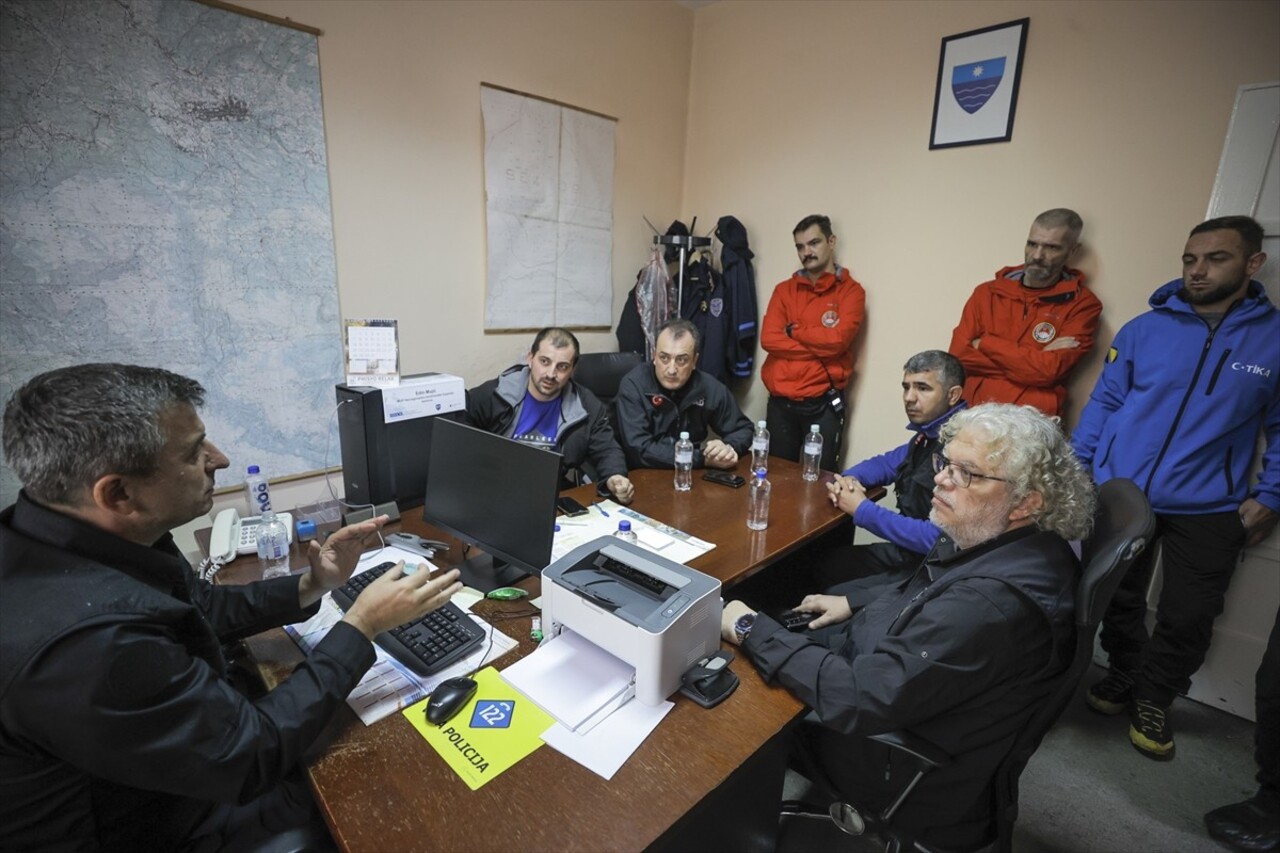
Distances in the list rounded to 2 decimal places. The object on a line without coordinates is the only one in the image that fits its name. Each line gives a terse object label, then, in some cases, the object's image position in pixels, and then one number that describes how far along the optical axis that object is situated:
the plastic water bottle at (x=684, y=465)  2.22
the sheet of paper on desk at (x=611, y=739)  0.97
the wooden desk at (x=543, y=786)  0.83
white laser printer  1.08
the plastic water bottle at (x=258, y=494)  1.77
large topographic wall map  1.96
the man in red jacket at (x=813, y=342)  3.18
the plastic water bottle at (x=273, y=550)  1.51
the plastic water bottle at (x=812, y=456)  2.35
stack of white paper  1.06
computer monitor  1.37
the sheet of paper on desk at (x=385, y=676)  1.06
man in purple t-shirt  2.39
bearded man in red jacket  2.47
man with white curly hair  1.07
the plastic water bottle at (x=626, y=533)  1.71
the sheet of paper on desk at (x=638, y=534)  1.67
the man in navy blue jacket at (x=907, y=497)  1.88
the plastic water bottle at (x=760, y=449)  2.36
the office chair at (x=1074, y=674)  1.03
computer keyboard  1.16
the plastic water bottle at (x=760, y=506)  1.89
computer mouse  1.02
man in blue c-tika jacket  1.95
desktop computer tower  1.95
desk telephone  1.55
